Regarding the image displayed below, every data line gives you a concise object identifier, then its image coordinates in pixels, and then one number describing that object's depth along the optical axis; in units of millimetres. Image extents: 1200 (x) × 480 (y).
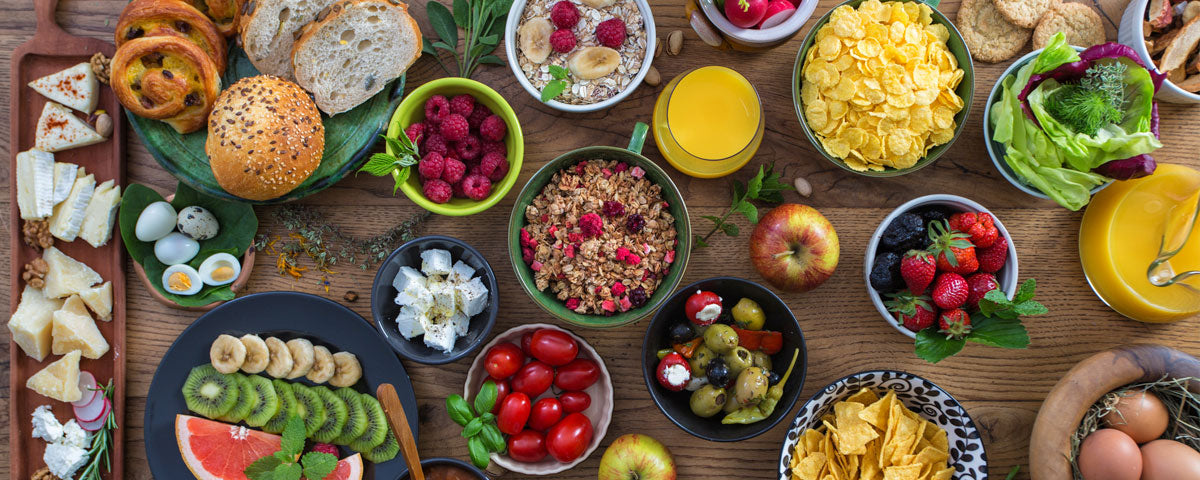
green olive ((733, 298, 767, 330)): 1380
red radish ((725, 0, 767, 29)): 1305
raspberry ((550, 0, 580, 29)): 1383
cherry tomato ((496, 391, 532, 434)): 1379
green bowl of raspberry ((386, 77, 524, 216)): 1342
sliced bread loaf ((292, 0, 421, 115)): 1332
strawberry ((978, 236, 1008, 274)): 1333
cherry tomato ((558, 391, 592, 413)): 1415
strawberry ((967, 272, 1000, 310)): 1323
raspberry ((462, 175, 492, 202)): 1360
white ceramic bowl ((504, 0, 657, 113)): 1380
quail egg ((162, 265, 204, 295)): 1407
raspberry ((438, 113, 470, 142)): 1343
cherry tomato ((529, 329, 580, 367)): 1376
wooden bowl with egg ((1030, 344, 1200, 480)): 1241
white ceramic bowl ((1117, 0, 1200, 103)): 1344
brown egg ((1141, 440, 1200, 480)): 1171
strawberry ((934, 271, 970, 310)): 1313
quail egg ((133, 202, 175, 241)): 1394
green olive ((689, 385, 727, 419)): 1331
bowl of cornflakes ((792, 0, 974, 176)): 1303
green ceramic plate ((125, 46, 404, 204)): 1400
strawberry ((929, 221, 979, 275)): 1292
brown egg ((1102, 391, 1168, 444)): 1255
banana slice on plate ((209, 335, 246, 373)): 1395
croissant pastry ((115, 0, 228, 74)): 1323
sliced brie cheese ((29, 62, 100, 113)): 1426
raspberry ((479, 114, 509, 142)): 1376
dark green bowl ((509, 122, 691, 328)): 1354
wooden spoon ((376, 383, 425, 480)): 1186
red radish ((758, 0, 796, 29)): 1352
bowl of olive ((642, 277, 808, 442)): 1328
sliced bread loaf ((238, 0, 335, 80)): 1335
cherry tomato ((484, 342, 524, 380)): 1387
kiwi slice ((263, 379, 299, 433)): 1438
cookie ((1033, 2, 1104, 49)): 1413
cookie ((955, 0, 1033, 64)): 1440
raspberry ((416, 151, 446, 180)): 1330
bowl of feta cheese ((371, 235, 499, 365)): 1363
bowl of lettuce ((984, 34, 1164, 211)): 1258
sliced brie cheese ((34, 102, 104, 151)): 1427
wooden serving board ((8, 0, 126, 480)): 1438
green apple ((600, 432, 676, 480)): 1367
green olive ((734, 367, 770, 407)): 1302
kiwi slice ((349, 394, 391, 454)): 1430
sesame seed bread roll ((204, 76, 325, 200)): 1294
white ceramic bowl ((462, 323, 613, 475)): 1406
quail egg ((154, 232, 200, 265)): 1416
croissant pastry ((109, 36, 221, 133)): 1311
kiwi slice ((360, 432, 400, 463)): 1429
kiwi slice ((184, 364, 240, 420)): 1408
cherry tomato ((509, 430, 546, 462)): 1395
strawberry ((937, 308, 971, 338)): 1295
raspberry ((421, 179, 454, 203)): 1339
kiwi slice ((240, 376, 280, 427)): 1424
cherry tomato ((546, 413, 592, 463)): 1353
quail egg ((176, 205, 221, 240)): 1416
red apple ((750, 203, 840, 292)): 1350
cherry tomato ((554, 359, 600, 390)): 1400
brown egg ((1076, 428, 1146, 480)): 1191
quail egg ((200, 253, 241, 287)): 1422
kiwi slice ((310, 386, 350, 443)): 1426
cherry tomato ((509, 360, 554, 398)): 1402
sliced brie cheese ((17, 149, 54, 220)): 1414
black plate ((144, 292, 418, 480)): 1425
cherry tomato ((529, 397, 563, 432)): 1395
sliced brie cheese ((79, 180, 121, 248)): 1431
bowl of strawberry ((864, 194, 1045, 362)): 1296
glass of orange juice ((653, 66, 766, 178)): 1400
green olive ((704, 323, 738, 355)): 1334
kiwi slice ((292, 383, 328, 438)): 1417
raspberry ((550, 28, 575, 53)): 1380
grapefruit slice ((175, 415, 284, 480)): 1417
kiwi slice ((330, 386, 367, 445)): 1425
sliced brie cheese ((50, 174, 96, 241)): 1422
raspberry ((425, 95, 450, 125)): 1364
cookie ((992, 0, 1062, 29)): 1409
